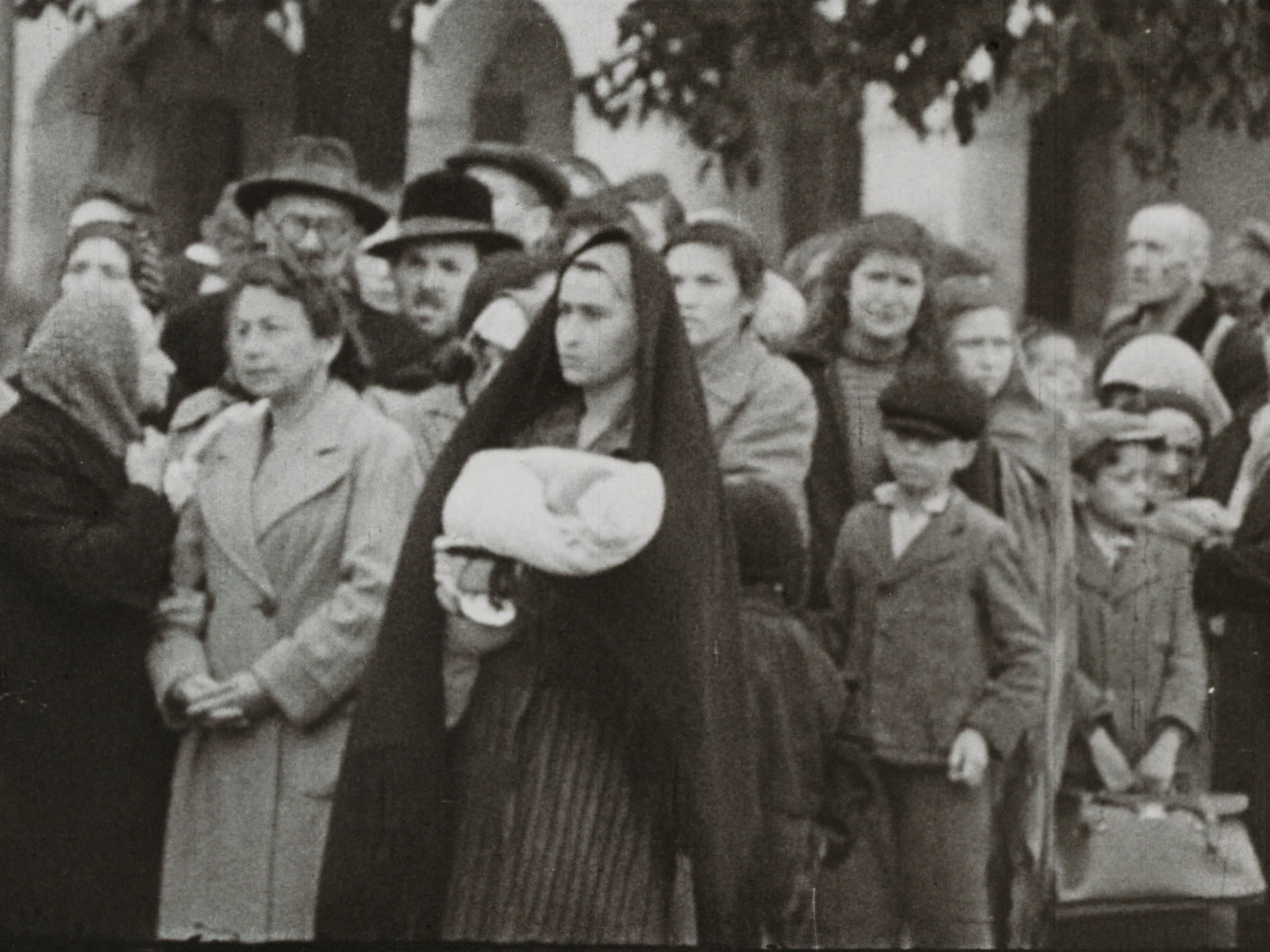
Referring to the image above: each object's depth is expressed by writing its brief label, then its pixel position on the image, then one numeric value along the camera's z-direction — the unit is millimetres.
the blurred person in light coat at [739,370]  7062
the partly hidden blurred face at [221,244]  7469
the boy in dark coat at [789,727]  6902
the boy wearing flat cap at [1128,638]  7551
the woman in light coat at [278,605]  6910
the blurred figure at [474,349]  7105
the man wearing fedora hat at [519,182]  7605
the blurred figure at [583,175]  7664
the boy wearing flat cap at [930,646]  7203
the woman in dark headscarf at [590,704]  6570
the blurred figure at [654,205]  7484
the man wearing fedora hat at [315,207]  7531
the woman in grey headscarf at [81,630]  6906
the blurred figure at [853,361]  7266
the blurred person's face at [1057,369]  7656
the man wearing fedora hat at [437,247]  7461
